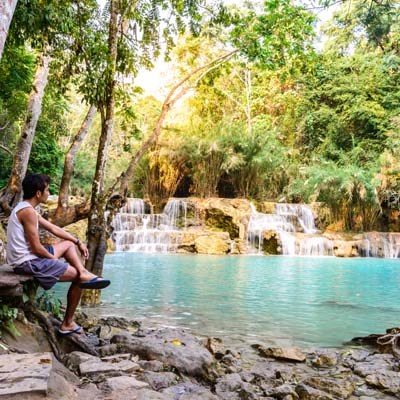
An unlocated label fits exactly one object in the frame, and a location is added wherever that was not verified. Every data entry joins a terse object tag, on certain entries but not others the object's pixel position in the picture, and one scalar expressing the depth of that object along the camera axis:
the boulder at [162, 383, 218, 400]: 2.46
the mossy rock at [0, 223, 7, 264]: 5.41
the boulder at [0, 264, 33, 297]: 2.76
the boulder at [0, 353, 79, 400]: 1.88
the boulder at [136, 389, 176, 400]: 2.20
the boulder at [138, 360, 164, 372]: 2.93
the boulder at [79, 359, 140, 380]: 2.54
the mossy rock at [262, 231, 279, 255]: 17.67
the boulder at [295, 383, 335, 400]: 2.80
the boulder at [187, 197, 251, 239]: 18.86
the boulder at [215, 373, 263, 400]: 2.75
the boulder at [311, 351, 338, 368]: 3.68
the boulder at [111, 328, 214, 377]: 3.08
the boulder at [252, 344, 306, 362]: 3.81
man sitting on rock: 3.13
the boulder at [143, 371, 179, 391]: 2.61
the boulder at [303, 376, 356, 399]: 2.98
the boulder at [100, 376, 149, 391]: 2.32
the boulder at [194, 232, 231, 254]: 17.05
